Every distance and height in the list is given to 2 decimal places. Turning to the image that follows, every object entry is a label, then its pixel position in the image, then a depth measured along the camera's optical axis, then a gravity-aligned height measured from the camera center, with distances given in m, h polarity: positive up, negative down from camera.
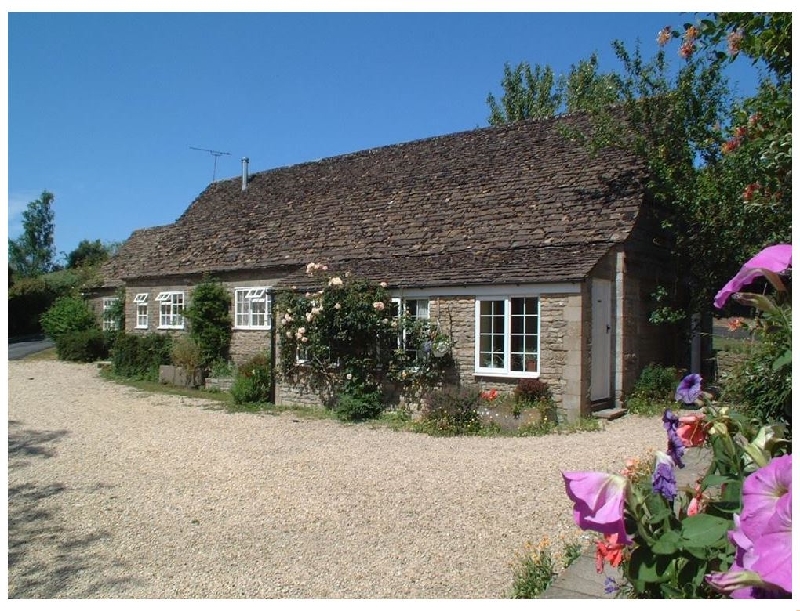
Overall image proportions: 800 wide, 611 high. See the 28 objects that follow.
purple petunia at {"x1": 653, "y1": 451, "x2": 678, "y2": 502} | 2.26 -0.62
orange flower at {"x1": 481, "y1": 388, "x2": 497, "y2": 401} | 11.82 -1.73
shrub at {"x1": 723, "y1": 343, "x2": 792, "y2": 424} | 5.95 -0.85
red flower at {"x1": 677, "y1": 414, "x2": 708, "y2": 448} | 2.45 -0.48
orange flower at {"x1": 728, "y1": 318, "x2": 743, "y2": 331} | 5.40 -0.24
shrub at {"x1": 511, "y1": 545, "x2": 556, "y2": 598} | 4.27 -1.81
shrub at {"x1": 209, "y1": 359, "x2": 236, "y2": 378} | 18.19 -1.99
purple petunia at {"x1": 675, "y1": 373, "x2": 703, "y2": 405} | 2.59 -0.36
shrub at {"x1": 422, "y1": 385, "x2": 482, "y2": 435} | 11.11 -1.96
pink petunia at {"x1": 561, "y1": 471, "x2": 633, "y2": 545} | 1.88 -0.58
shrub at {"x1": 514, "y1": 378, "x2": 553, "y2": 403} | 11.73 -1.64
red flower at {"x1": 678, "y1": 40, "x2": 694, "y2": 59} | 9.07 +3.48
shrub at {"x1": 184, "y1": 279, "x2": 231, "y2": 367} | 19.27 -0.56
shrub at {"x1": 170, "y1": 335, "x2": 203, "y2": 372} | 18.64 -1.62
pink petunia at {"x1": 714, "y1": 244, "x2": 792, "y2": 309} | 1.92 +0.10
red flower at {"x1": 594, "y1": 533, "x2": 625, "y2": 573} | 2.64 -1.01
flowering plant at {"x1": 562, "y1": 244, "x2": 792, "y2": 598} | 1.61 -0.62
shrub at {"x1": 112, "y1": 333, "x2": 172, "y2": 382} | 20.62 -1.81
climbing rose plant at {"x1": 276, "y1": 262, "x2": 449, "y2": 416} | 13.14 -0.82
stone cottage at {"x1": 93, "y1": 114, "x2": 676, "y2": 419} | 12.30 +1.16
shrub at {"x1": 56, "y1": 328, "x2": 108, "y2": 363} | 26.41 -1.93
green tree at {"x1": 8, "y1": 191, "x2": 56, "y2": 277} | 44.72 +3.93
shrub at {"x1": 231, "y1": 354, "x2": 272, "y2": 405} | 15.24 -2.01
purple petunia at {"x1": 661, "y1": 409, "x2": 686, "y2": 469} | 2.41 -0.51
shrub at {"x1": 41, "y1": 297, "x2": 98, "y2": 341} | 29.17 -0.91
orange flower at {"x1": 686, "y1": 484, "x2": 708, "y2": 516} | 2.52 -0.79
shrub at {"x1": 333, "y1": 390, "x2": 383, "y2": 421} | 12.91 -2.11
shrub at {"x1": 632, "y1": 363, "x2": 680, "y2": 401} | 13.03 -1.68
